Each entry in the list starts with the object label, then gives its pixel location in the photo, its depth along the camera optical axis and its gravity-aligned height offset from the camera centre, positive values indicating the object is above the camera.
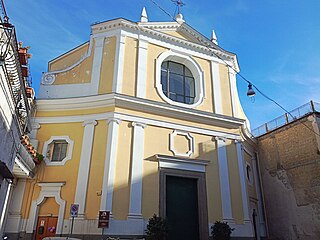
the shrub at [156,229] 9.87 +0.48
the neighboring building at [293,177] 12.71 +2.96
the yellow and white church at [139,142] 10.57 +3.86
